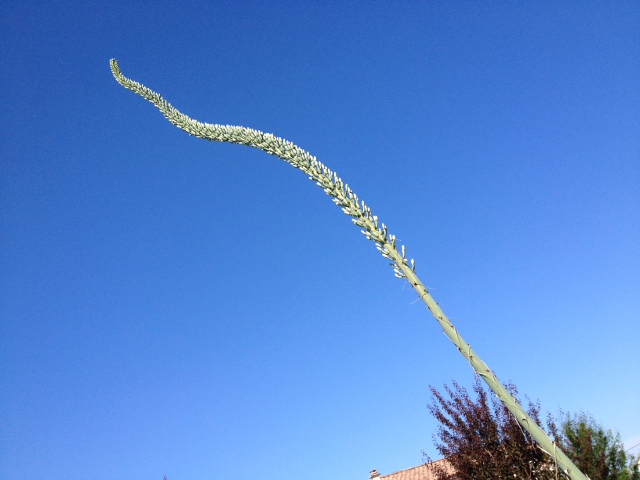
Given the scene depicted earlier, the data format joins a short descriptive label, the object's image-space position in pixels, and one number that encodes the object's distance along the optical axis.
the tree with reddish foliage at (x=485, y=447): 8.70
